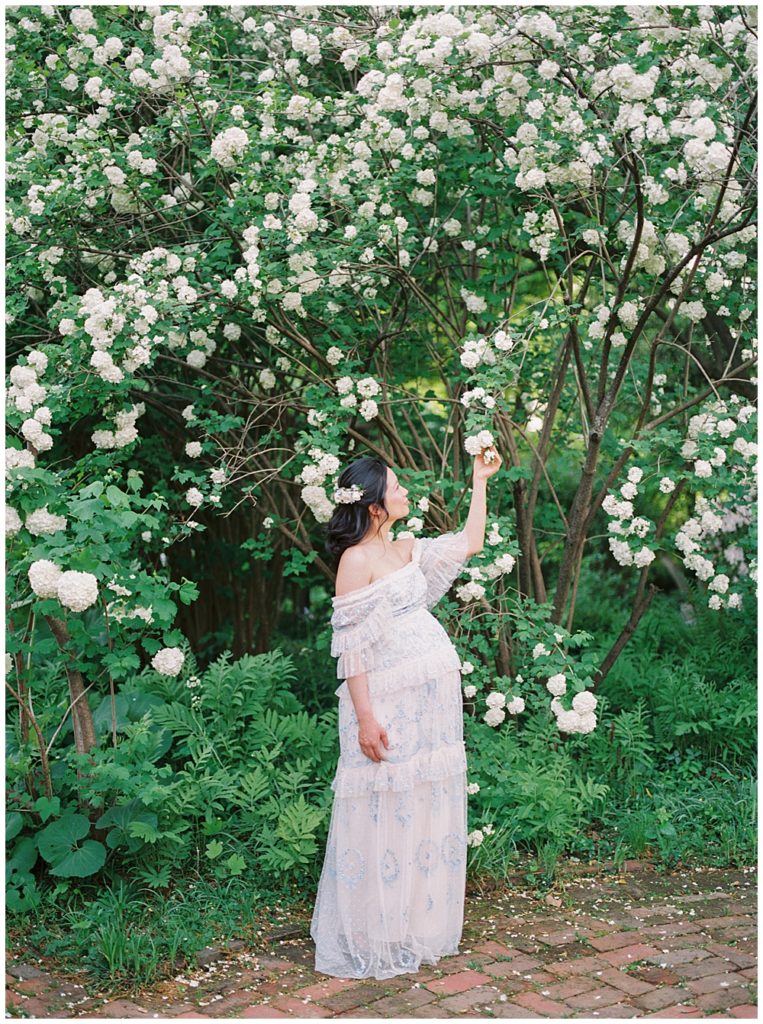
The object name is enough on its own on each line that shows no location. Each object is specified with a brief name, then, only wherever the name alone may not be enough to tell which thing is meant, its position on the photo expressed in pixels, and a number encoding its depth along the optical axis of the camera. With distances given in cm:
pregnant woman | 363
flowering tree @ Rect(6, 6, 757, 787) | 416
